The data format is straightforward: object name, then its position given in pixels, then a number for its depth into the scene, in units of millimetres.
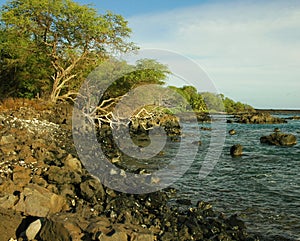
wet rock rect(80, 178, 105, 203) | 9500
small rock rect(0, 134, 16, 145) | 12672
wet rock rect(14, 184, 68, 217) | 7863
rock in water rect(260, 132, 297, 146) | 28750
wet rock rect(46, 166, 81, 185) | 10062
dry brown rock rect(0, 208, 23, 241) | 7098
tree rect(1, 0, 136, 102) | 24516
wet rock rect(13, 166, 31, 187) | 9229
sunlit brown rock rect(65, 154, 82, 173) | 11875
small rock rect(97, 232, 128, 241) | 6824
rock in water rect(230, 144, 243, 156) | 23062
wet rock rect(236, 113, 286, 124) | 64562
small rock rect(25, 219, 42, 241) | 6910
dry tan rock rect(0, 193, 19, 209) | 7863
